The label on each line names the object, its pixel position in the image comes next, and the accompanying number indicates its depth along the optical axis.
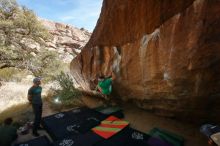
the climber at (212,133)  1.58
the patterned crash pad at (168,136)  2.45
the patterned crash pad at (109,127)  2.67
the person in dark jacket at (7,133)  2.49
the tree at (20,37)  5.16
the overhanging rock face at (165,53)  1.96
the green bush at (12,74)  6.41
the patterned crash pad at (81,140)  2.44
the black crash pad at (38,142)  2.53
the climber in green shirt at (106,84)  3.76
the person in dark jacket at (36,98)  2.81
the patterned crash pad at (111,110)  3.46
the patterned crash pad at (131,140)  2.41
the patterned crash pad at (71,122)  2.83
